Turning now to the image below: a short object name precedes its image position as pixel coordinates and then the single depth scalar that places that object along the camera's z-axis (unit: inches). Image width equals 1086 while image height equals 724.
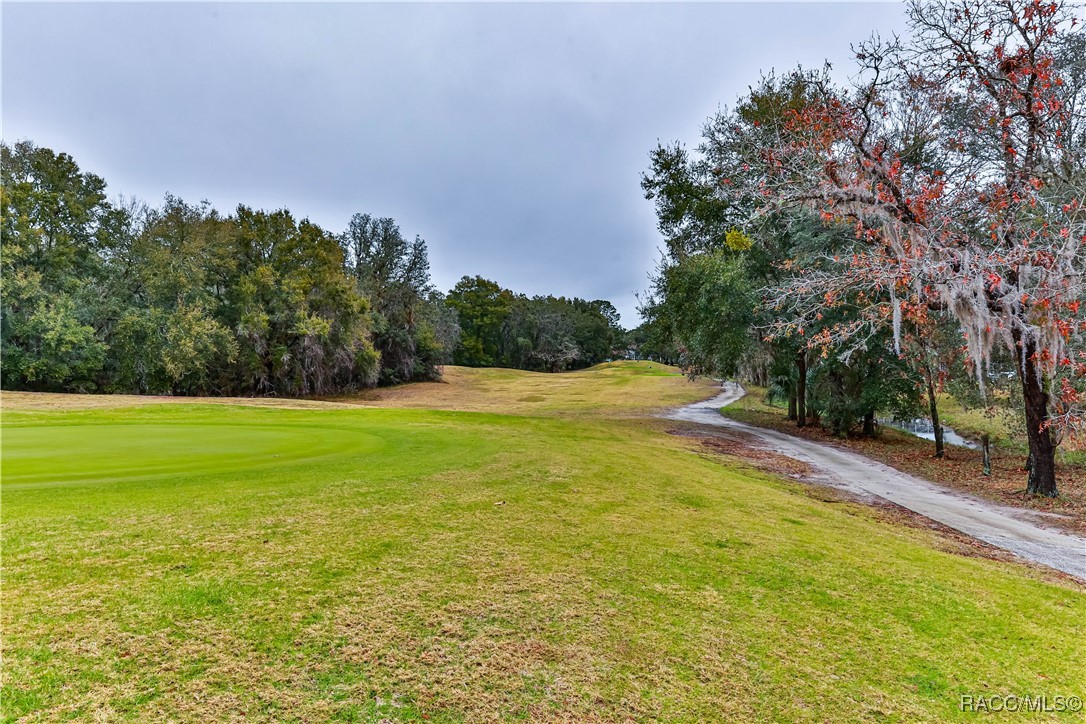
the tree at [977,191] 288.4
